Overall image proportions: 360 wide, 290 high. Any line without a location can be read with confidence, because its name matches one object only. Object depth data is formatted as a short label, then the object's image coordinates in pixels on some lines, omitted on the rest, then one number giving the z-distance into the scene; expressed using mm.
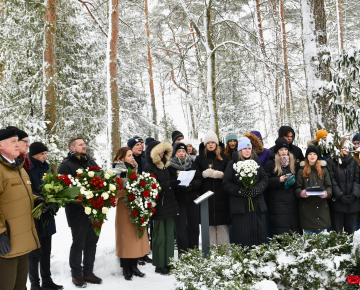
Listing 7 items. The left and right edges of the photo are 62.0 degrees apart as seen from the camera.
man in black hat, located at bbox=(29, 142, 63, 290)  3975
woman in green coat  4723
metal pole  3969
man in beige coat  2896
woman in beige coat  4633
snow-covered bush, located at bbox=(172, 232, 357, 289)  3254
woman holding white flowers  4547
